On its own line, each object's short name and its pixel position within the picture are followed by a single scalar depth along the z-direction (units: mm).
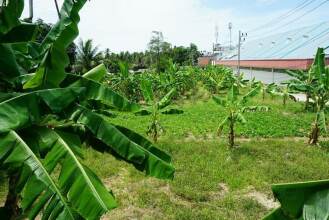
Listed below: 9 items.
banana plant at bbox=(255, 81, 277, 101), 20086
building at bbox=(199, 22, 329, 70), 27438
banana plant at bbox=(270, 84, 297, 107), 18859
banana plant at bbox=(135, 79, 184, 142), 9969
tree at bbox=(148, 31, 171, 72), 46450
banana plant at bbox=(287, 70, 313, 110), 15027
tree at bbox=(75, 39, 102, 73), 30125
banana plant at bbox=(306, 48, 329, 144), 10617
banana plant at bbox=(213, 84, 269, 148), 10365
